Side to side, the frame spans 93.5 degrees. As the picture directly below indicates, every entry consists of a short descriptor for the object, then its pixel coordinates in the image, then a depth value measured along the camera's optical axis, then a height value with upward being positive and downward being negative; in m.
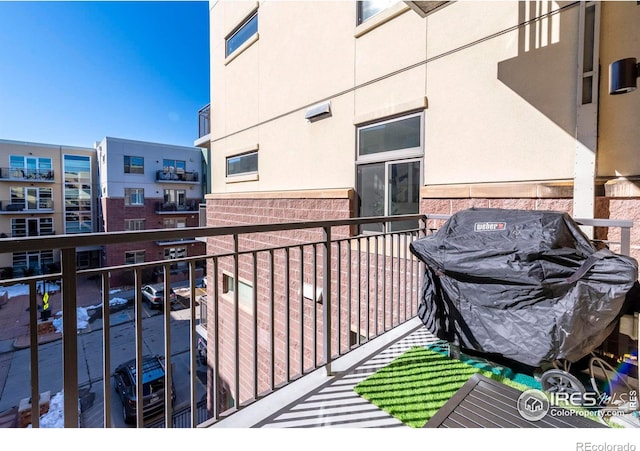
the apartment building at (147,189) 18.95 +1.66
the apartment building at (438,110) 2.36 +1.13
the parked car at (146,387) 7.14 -4.41
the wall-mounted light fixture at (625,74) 1.93 +0.88
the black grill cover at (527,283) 1.60 -0.42
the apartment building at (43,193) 18.80 +1.36
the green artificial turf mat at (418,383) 1.80 -1.18
